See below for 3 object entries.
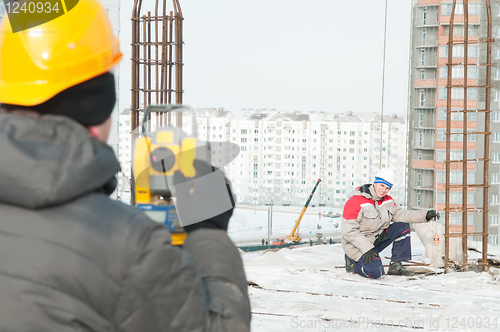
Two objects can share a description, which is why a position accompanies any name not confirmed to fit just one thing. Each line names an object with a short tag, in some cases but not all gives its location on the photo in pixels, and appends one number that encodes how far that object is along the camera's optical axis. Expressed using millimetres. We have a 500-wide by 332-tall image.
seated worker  16966
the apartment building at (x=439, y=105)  69598
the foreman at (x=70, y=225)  3625
